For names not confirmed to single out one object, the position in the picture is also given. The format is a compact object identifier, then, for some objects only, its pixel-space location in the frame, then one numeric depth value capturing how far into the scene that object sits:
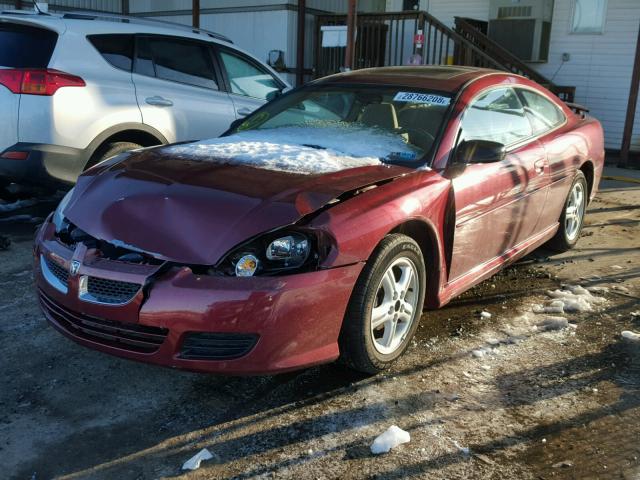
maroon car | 2.73
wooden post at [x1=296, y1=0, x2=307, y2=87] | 12.40
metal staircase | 11.27
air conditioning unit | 11.64
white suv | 5.07
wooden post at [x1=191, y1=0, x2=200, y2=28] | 12.39
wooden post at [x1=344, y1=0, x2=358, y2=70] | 9.48
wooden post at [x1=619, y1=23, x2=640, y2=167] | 10.38
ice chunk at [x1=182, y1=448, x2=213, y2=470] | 2.57
